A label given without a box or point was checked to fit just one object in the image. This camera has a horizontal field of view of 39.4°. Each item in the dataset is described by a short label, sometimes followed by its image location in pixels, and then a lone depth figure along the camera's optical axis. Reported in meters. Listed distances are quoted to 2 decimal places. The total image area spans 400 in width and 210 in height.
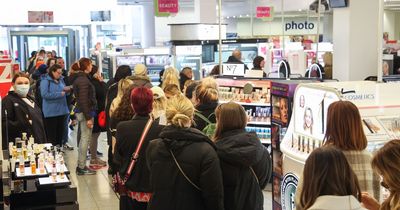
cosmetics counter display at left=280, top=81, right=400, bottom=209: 4.10
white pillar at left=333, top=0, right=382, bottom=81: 7.86
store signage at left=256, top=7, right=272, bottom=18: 17.47
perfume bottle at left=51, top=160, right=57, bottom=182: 4.83
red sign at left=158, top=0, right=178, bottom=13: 13.83
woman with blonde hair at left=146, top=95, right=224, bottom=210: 3.52
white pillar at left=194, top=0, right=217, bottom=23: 13.78
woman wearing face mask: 6.09
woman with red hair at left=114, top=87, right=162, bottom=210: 4.35
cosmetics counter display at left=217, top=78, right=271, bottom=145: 7.28
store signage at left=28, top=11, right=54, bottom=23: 16.67
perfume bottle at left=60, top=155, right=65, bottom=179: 4.90
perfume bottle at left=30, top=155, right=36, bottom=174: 4.78
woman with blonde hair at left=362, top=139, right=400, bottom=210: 2.68
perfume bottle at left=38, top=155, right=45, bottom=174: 4.82
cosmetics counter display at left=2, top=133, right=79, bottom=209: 4.74
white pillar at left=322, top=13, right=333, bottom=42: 23.30
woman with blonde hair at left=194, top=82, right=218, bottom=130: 5.13
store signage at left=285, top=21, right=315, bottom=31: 18.06
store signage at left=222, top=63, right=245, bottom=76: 8.48
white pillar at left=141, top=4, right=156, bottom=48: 21.55
